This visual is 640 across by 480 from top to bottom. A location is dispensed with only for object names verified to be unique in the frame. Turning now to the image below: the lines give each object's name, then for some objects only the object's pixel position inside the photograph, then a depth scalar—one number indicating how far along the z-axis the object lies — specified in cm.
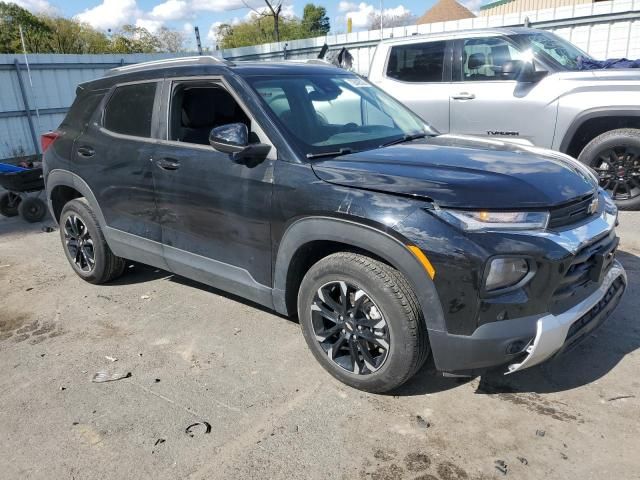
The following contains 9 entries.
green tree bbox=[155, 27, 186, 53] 5441
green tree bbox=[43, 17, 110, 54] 3994
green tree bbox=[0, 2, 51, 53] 3497
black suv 248
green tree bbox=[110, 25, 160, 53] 4622
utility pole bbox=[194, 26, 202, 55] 2376
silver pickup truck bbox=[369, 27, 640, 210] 586
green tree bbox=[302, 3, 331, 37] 6744
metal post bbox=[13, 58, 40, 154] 1205
